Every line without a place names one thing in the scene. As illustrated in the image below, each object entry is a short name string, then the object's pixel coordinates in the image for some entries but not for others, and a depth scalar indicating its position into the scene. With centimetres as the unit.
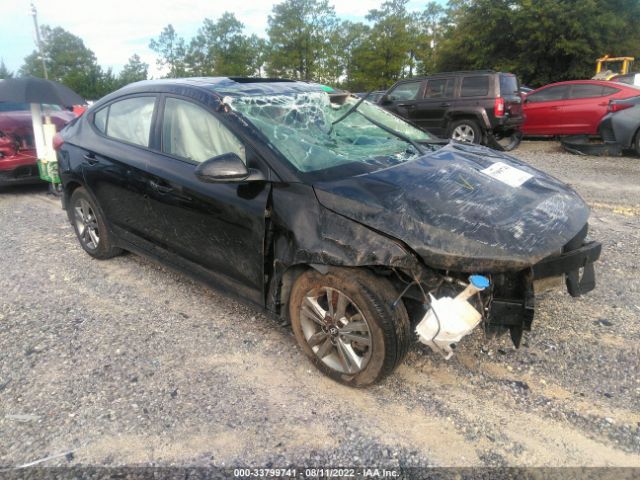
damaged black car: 229
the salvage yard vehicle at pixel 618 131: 903
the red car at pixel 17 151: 668
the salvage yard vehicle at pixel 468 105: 998
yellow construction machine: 1846
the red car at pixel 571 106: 1035
